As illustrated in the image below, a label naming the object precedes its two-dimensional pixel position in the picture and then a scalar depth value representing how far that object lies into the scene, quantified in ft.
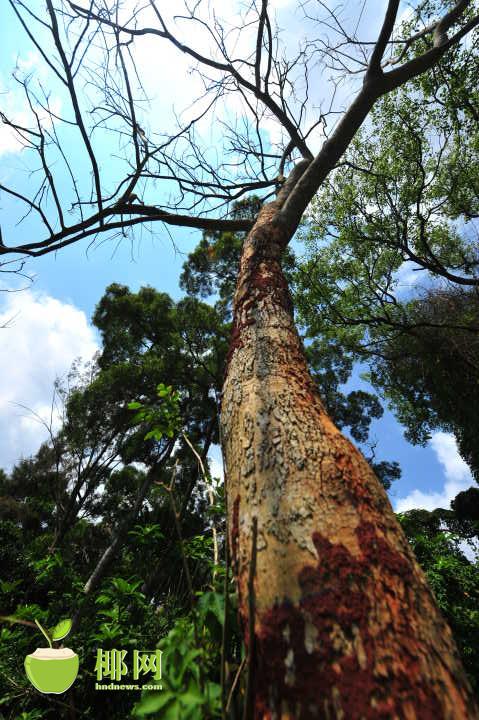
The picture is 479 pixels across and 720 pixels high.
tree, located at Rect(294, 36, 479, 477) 22.40
